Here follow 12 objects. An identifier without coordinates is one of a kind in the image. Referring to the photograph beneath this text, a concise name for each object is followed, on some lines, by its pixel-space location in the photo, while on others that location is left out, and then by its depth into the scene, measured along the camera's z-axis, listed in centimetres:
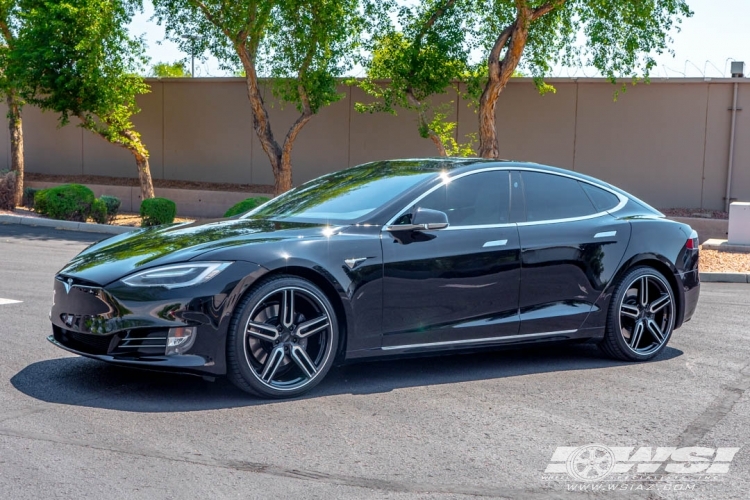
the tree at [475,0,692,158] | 1681
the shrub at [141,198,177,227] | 1833
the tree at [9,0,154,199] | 1853
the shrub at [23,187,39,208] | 2193
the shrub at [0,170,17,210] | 2030
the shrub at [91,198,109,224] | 1903
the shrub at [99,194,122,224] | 1981
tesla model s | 555
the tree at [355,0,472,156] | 1809
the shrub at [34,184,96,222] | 1883
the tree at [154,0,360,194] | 1817
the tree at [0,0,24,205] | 2031
